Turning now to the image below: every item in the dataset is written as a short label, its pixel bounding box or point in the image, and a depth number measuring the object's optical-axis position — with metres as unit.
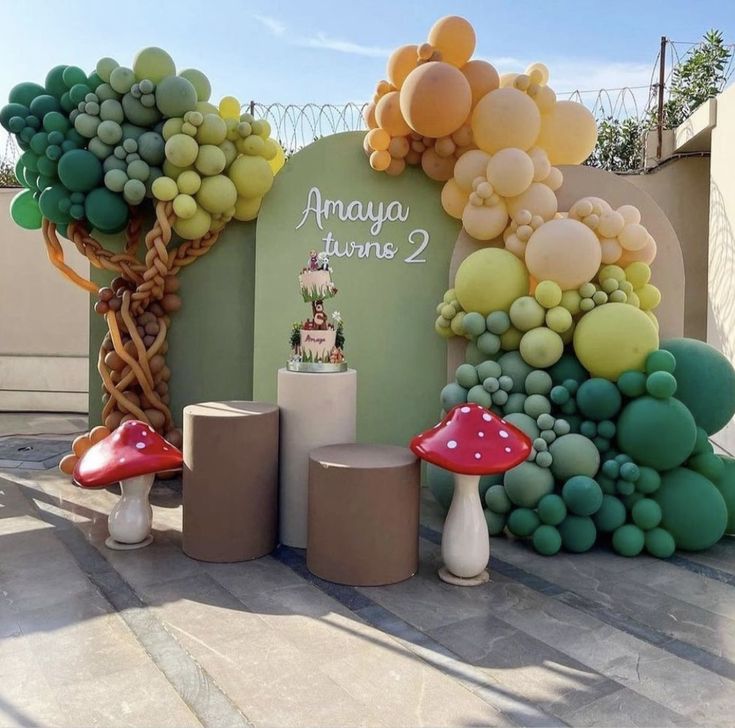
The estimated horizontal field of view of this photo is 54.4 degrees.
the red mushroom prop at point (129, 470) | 4.23
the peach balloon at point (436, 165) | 5.56
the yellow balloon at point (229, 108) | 6.08
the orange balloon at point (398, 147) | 5.58
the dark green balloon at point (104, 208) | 5.57
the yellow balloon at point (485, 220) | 5.21
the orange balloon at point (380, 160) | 5.63
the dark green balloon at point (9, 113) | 5.50
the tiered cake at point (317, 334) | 4.42
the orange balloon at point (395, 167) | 5.71
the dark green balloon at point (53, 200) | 5.68
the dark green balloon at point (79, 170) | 5.41
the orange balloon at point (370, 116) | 5.65
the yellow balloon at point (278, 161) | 6.52
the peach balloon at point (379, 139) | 5.57
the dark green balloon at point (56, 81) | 5.56
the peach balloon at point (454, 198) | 5.51
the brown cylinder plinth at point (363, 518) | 3.83
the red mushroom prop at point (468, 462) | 3.85
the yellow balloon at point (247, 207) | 5.96
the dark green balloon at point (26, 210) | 6.17
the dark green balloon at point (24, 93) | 5.57
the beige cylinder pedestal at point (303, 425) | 4.37
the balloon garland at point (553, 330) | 4.39
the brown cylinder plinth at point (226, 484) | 4.17
